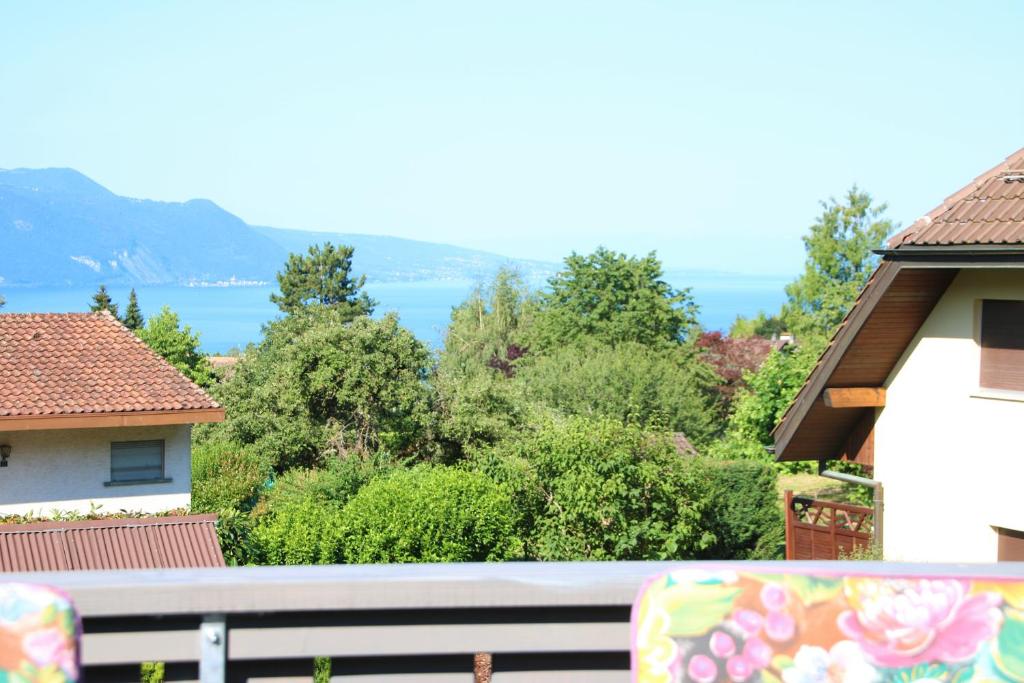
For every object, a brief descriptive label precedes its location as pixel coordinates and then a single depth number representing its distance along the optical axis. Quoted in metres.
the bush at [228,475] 30.41
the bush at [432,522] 19.53
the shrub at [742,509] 23.19
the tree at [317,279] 92.00
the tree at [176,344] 63.44
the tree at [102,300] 73.19
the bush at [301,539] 19.61
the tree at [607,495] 21.27
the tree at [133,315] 78.50
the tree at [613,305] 52.94
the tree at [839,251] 62.09
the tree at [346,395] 30.86
